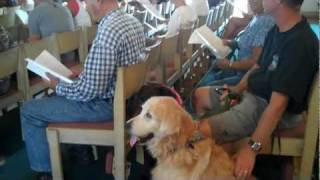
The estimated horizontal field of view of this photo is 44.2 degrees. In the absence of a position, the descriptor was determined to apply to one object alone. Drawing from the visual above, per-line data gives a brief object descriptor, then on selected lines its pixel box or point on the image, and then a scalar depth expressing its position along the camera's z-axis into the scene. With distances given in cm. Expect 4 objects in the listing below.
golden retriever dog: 169
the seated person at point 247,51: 292
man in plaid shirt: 202
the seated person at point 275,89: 180
